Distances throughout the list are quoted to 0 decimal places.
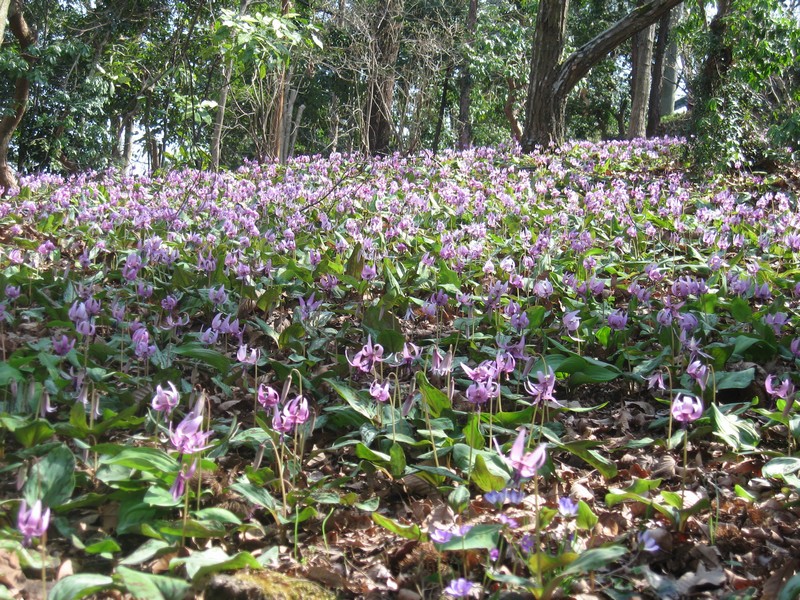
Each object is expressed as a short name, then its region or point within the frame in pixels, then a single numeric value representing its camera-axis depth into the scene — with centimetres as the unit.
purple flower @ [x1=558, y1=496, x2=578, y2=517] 166
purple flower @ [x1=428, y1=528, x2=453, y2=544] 168
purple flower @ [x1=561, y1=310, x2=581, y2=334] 299
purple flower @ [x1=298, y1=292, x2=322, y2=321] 339
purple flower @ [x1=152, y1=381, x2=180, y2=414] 193
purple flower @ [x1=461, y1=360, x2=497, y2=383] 217
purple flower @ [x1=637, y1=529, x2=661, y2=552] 158
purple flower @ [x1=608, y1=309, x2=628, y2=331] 306
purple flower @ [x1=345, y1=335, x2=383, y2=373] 247
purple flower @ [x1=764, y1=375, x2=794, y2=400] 232
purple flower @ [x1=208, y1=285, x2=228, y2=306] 345
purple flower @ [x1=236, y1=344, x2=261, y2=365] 240
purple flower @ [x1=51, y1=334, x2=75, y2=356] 254
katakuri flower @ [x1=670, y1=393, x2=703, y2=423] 196
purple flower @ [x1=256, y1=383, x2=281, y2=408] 206
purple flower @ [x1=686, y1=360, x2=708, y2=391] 240
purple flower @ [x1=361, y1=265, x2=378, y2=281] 375
